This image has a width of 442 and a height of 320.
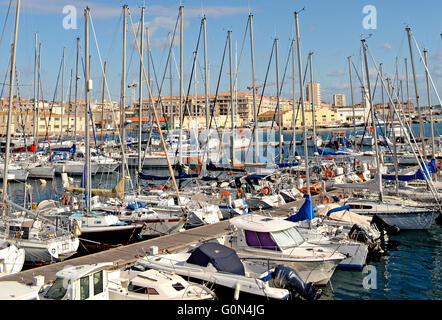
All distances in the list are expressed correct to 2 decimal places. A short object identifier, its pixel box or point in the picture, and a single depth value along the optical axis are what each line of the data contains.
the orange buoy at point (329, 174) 35.75
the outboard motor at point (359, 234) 19.50
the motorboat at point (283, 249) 15.05
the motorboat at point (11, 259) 15.98
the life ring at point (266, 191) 29.08
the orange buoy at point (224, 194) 27.50
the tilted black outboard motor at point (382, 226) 22.03
